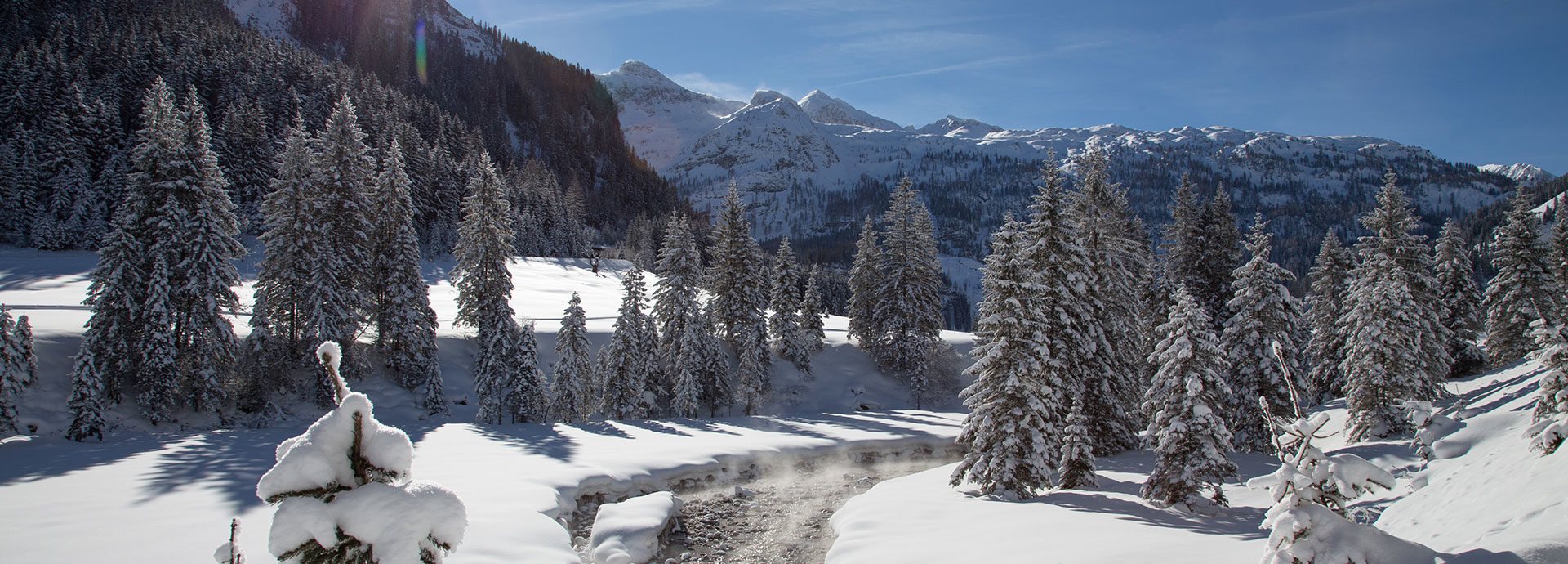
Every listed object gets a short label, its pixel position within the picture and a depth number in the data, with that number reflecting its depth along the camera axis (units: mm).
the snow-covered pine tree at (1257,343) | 23078
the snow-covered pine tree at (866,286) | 49906
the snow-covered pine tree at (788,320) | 46812
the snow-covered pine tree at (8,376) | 20344
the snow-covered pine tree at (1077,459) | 19391
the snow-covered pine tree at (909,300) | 47500
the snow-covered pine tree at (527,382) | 31750
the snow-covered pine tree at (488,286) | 31938
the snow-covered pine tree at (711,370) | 39531
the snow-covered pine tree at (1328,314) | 33969
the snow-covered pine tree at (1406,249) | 28859
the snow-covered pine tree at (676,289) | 40500
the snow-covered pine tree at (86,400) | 21703
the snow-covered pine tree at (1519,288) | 31969
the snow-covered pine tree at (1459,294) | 34219
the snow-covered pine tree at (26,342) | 21438
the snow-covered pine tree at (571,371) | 32375
